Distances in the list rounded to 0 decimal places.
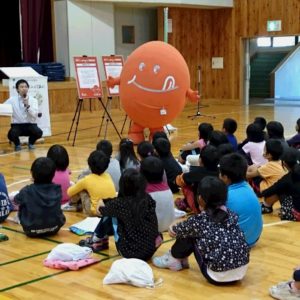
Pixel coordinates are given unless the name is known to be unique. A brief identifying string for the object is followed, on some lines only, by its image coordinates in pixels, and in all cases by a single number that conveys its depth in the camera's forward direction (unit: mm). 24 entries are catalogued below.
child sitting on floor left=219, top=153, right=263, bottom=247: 3969
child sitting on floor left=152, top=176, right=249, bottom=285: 3457
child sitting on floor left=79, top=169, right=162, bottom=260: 3826
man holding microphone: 9266
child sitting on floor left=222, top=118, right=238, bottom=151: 6770
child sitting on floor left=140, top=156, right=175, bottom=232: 4348
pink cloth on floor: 3904
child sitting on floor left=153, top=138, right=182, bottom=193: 5697
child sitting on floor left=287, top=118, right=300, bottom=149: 6720
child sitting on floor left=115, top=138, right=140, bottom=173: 5748
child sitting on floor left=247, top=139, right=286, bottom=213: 5203
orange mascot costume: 8445
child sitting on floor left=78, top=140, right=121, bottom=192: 5578
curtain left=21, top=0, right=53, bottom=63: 15125
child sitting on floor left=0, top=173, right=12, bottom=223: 4973
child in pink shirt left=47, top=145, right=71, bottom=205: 5398
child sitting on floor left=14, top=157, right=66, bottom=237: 4520
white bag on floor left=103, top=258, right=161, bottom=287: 3609
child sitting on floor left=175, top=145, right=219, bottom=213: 4812
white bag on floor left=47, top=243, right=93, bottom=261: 3982
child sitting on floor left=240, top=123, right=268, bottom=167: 6207
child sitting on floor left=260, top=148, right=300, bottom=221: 4805
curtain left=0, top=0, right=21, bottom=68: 15867
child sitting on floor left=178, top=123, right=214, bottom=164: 6570
